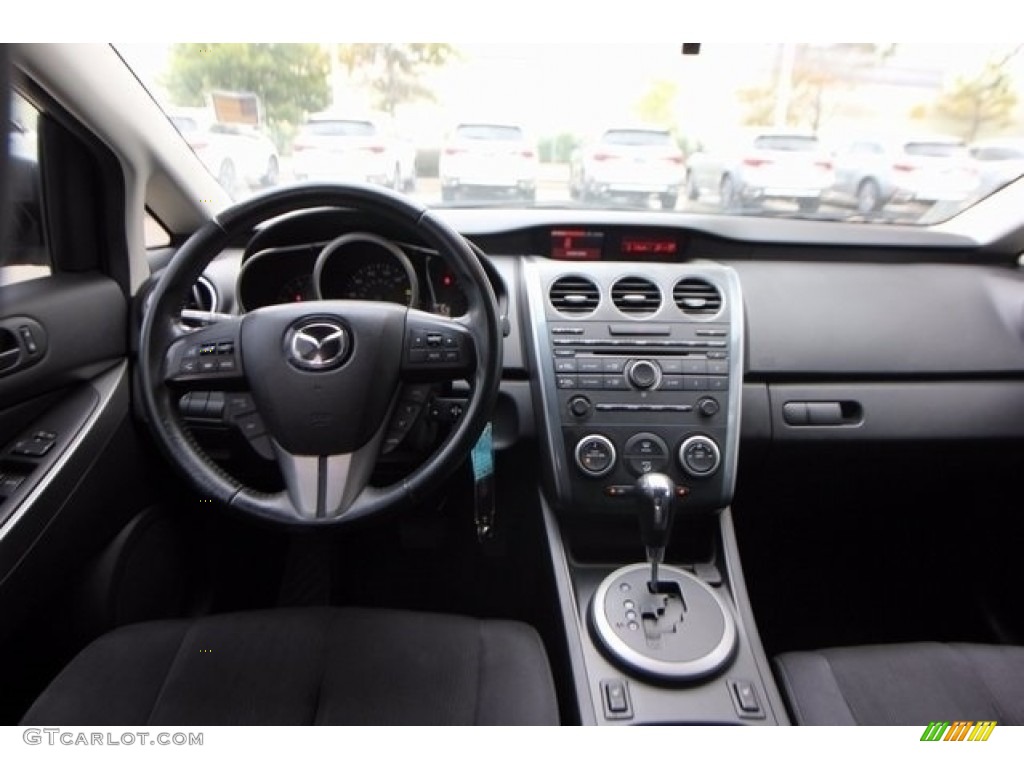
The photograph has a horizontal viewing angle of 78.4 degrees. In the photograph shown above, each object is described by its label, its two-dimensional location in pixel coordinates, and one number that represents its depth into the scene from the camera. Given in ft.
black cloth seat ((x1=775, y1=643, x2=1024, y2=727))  3.78
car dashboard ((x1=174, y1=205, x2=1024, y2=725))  4.41
